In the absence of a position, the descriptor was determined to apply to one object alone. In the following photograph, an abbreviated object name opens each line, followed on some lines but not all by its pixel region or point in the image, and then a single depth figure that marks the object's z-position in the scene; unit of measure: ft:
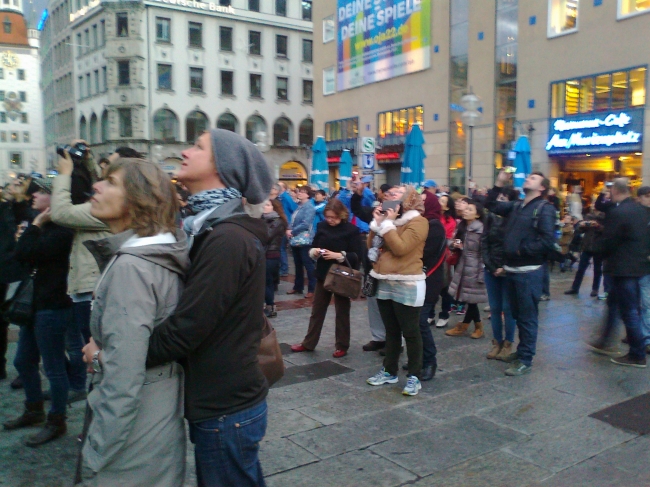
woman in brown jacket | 16.56
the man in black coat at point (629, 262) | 19.54
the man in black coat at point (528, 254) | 18.43
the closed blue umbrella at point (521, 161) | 51.75
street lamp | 48.78
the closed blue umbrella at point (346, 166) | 59.82
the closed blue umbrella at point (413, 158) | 52.34
